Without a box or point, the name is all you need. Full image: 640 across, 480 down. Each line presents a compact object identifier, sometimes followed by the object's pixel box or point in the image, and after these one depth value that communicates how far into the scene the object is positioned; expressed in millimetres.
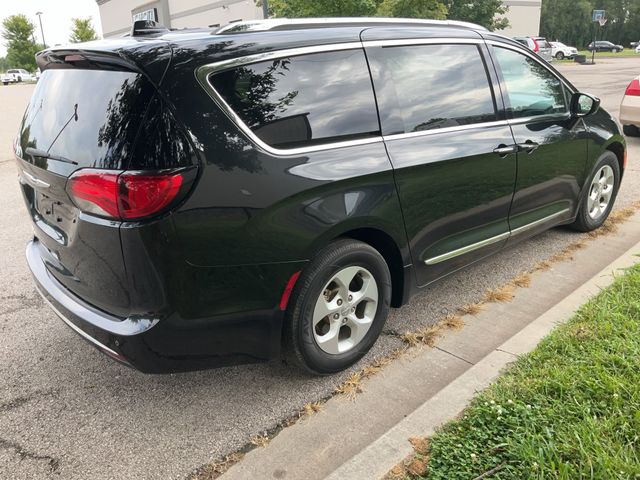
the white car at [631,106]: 8398
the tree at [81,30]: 55000
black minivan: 2176
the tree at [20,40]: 58534
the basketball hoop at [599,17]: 35094
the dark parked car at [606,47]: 64312
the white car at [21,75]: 61938
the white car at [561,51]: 46312
